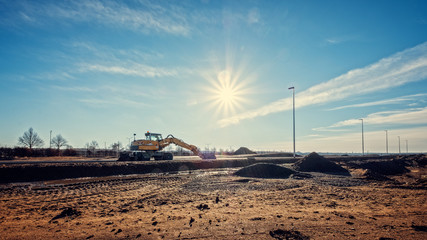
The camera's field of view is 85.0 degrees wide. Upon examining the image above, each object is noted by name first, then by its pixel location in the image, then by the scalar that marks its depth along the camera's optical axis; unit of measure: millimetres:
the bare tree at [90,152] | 58825
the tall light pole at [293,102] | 40300
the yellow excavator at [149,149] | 27172
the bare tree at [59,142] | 72438
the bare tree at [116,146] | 77588
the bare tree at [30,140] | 64250
